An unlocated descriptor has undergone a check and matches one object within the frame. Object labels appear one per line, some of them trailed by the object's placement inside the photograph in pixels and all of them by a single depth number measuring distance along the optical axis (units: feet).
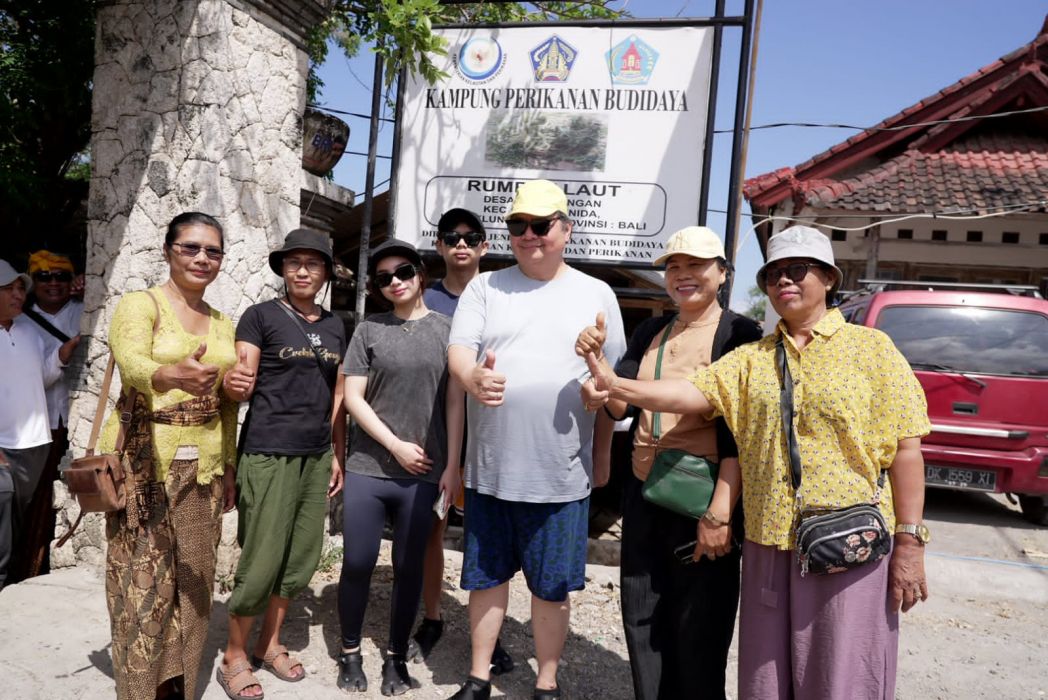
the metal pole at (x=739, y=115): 11.89
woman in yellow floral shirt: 6.43
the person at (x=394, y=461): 9.29
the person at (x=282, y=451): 9.05
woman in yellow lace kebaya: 8.14
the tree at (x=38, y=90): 14.12
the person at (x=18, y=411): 10.55
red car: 17.13
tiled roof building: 30.01
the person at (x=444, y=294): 10.62
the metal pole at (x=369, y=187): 13.85
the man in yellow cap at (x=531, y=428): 8.18
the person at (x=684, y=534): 7.61
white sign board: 12.67
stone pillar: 12.00
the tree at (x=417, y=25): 11.91
